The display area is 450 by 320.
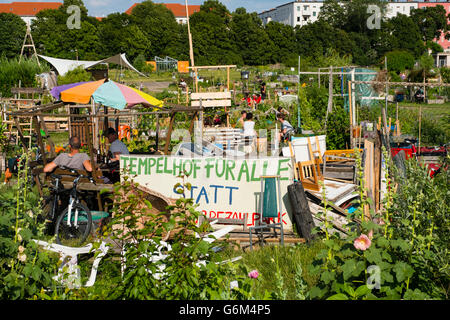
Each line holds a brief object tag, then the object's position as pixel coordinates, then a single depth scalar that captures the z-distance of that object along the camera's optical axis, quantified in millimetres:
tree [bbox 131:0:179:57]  82812
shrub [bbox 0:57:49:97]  28678
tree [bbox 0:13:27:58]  72188
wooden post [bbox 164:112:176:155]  8573
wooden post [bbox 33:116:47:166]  7763
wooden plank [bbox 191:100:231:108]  17734
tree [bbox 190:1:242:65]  82169
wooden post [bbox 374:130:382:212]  7941
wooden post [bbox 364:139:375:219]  7709
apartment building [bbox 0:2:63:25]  133000
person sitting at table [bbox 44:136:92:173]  8039
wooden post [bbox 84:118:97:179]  7674
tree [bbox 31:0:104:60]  72312
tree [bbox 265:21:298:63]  89688
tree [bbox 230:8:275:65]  87312
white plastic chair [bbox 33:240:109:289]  4891
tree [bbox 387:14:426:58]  101938
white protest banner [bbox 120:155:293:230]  7996
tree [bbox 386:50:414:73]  75875
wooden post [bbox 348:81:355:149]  14000
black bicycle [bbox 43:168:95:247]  7188
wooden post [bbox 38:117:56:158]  8693
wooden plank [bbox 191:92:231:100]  18000
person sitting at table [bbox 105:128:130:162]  9211
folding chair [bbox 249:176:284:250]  7682
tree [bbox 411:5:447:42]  116750
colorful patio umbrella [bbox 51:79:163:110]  8695
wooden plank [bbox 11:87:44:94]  18209
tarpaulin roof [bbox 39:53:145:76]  30541
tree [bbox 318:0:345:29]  101425
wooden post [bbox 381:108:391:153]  8938
